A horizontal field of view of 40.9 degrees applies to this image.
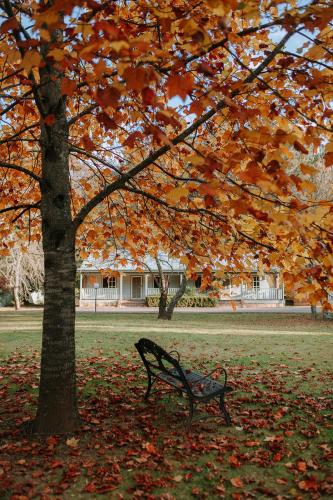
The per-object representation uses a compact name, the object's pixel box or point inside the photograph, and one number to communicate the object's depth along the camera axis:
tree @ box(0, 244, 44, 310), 29.12
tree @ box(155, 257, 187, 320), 22.61
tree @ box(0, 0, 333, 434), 2.87
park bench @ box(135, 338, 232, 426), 4.68
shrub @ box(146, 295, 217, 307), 39.53
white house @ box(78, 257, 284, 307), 40.50
